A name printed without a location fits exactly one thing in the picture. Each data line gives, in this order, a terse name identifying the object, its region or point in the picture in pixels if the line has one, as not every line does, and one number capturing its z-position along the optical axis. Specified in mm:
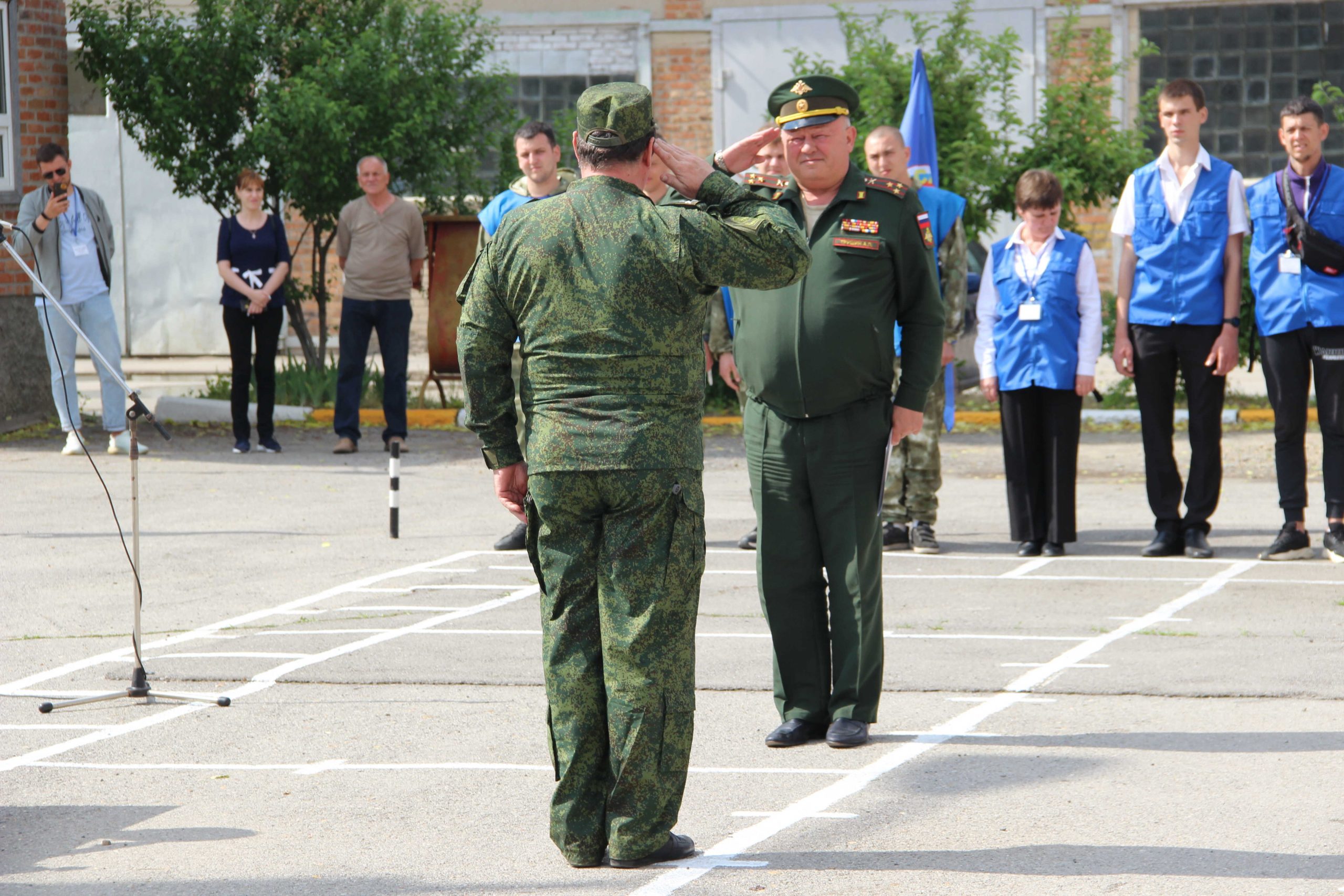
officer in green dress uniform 11492
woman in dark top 26891
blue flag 22531
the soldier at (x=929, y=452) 18125
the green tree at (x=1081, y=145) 31297
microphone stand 12266
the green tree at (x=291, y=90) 30641
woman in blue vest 18281
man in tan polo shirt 26844
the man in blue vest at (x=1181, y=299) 18141
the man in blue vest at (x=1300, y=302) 17781
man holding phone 25312
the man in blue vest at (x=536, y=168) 17484
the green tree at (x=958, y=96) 31141
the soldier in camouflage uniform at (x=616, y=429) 8773
